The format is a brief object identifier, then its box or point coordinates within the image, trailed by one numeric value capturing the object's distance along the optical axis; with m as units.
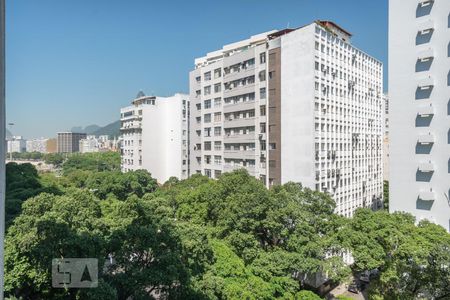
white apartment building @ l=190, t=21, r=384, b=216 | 23.72
